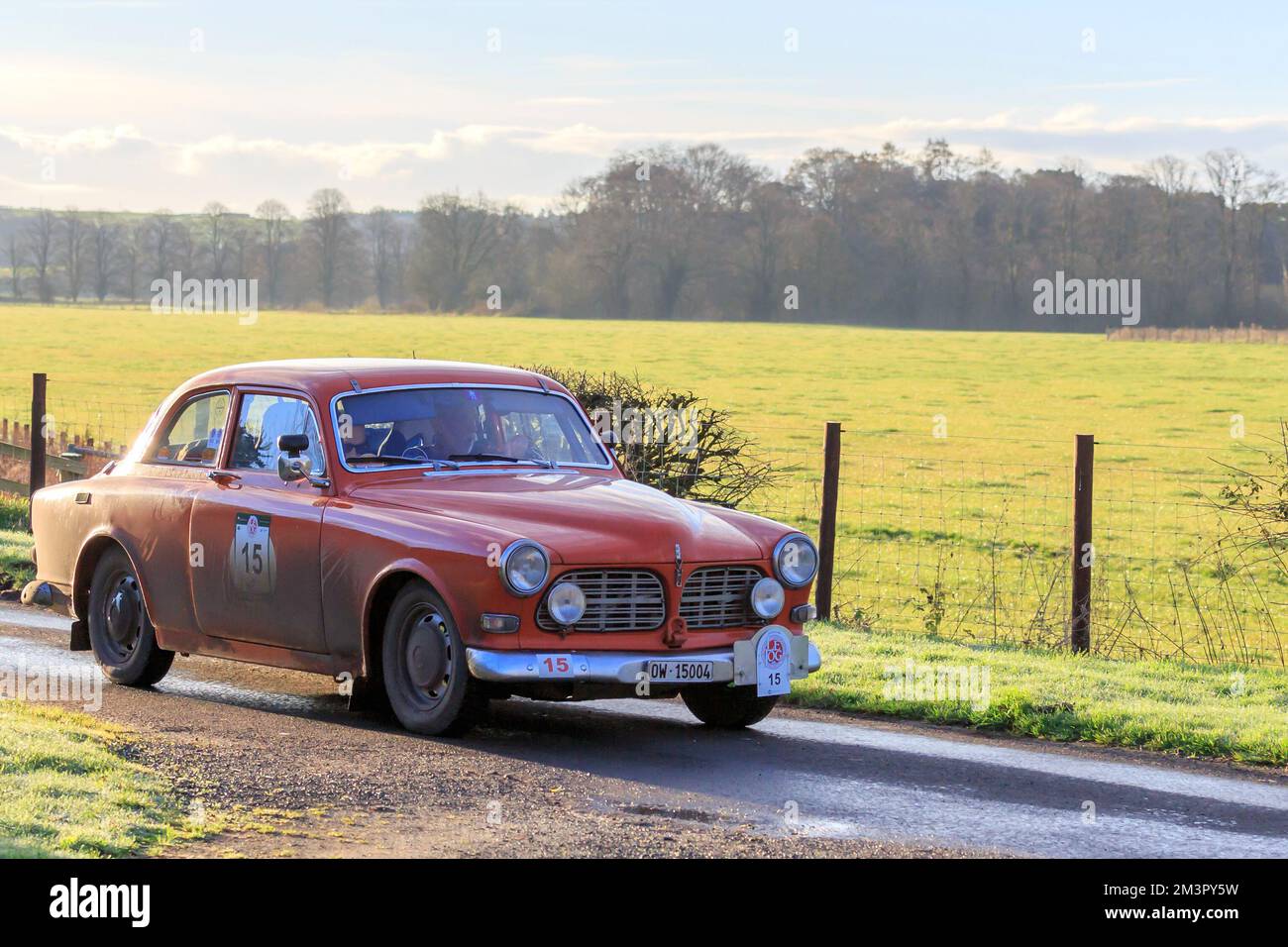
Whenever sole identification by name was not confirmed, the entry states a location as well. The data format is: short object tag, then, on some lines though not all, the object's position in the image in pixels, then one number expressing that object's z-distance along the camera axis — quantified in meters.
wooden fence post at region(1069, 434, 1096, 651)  12.61
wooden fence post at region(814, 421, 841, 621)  14.01
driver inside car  9.55
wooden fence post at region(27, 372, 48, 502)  19.50
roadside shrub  16.62
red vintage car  8.38
